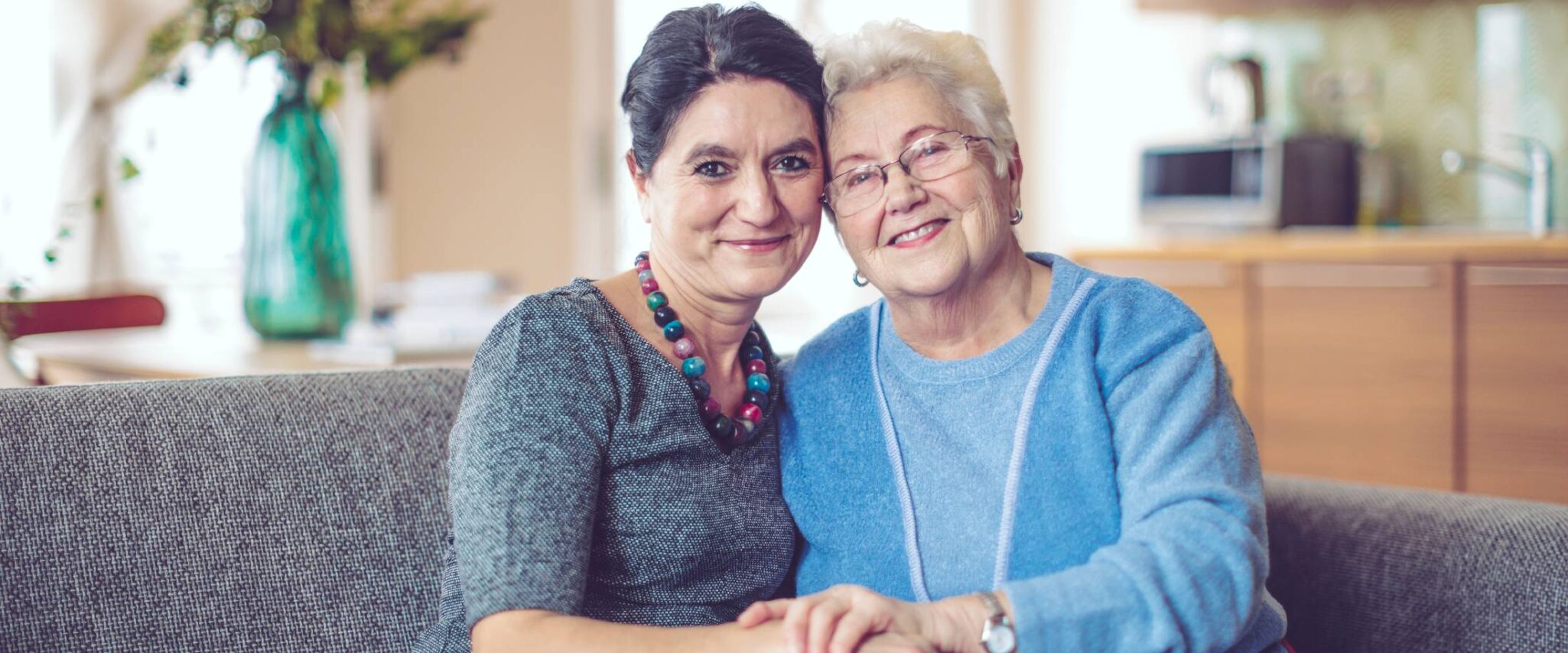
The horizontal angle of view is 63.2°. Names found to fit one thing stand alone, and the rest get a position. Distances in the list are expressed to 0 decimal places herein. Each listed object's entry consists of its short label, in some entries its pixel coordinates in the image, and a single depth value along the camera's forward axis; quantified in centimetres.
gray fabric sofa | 131
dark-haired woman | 118
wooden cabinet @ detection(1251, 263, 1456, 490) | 345
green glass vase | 235
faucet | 368
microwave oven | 409
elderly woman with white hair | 117
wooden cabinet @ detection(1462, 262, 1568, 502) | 325
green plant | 232
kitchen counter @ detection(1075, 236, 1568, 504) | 328
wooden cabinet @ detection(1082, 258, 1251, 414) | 382
